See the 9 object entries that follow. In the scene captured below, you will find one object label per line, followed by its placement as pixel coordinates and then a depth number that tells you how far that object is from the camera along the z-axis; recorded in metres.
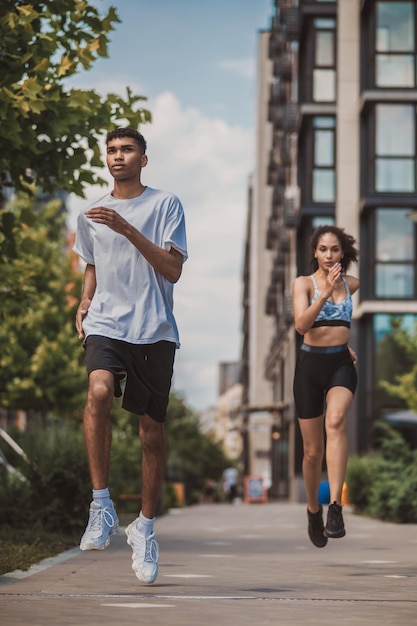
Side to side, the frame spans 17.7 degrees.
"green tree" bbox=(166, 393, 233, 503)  53.94
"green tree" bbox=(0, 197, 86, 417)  35.84
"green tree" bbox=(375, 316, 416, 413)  39.50
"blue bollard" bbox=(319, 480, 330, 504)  26.99
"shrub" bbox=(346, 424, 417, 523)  20.22
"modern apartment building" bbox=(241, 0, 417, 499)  39.56
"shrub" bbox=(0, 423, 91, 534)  13.86
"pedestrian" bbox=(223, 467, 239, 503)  72.78
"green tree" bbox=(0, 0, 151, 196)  11.99
